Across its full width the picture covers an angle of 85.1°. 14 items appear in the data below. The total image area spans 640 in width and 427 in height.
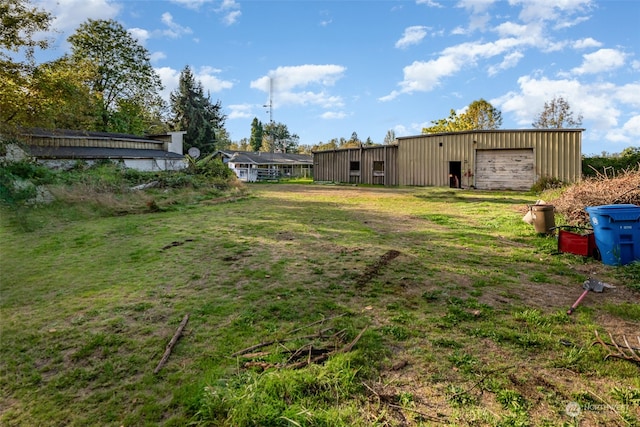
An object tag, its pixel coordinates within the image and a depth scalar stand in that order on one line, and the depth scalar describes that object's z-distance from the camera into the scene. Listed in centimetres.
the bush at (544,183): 1723
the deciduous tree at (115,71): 3194
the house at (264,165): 3450
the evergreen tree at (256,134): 6469
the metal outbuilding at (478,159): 1822
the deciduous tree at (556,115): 3541
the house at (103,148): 1736
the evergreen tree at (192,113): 3766
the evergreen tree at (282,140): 6962
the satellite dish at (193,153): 2686
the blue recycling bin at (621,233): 516
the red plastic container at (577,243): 559
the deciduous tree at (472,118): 4016
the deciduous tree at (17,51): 1557
